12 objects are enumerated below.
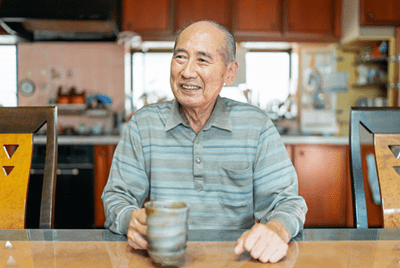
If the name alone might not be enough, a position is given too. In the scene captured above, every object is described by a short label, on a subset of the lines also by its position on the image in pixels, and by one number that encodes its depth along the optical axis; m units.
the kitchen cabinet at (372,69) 3.18
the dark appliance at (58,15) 2.72
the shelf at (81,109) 3.40
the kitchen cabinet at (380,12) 3.07
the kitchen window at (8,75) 3.52
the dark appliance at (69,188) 2.83
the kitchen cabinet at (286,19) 3.26
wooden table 0.63
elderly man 1.05
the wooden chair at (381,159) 0.99
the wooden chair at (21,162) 0.99
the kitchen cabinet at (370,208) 2.88
